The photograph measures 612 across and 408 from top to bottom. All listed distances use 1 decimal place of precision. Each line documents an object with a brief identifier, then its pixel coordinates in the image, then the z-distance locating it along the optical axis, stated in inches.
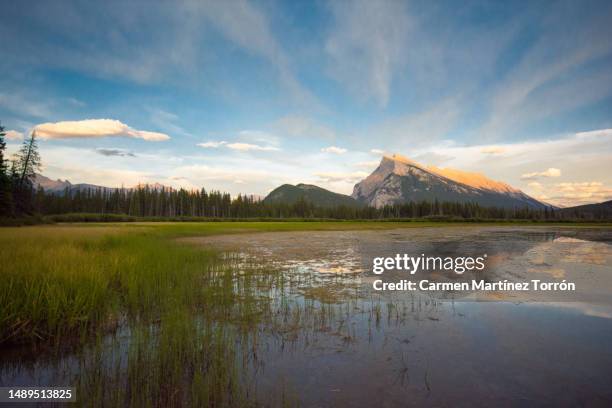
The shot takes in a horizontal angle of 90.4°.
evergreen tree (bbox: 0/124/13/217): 1863.9
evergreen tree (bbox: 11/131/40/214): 2378.2
